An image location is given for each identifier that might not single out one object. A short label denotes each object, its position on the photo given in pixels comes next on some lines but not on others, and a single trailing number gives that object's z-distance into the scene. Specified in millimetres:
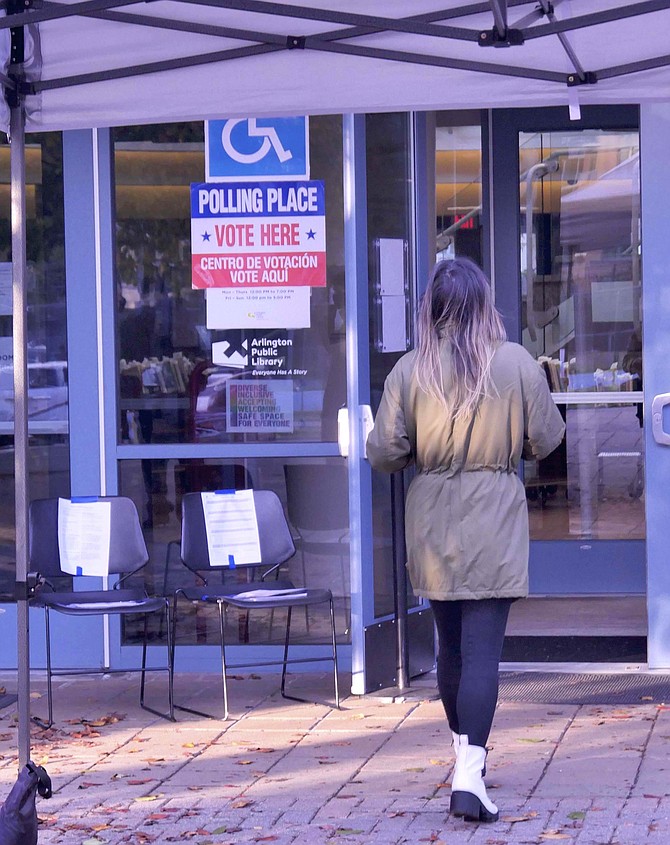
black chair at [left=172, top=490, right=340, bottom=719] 11398
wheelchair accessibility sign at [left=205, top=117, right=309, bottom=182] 12352
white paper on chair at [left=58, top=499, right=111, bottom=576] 12031
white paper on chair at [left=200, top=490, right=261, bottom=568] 12047
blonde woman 8180
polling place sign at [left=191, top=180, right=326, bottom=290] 12359
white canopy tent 7859
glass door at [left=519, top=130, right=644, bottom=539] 15414
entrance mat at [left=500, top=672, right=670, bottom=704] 11523
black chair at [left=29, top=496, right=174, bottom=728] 11859
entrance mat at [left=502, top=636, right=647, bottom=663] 12984
